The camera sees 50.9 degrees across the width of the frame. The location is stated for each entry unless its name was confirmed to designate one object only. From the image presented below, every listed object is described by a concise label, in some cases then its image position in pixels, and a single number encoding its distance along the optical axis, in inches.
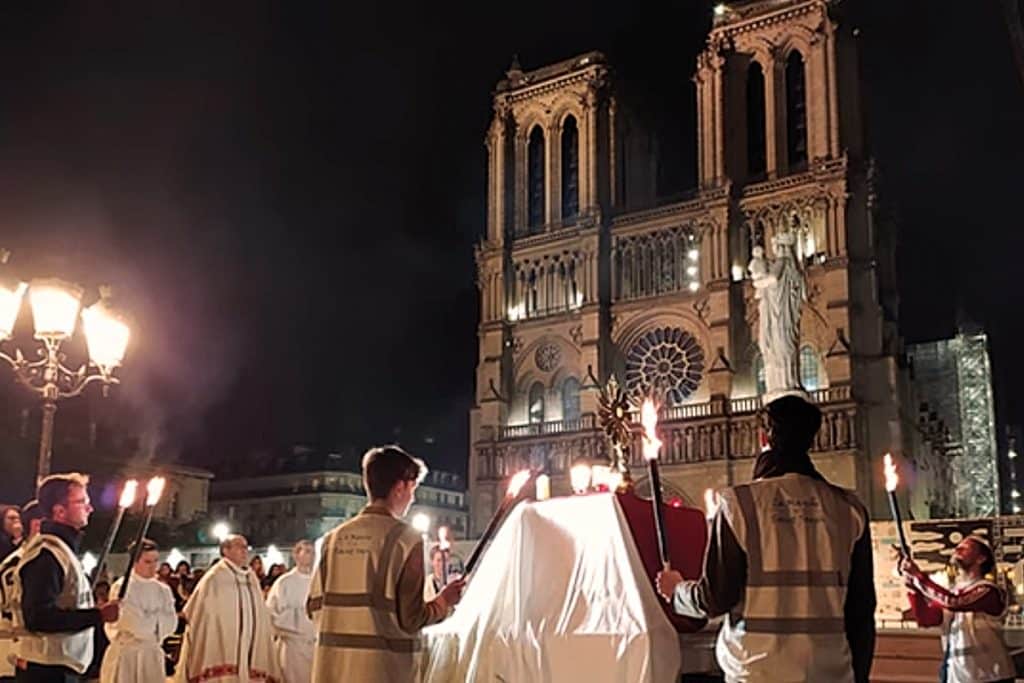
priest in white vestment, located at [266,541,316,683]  371.2
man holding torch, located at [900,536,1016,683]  244.2
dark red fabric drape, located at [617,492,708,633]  209.6
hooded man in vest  141.6
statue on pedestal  1124.5
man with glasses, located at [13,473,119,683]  191.2
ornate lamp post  319.6
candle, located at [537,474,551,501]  265.1
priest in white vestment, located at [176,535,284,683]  329.4
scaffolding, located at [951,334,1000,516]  1674.5
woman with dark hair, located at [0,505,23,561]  289.9
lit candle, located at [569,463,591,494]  274.2
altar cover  199.9
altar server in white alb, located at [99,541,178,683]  347.3
